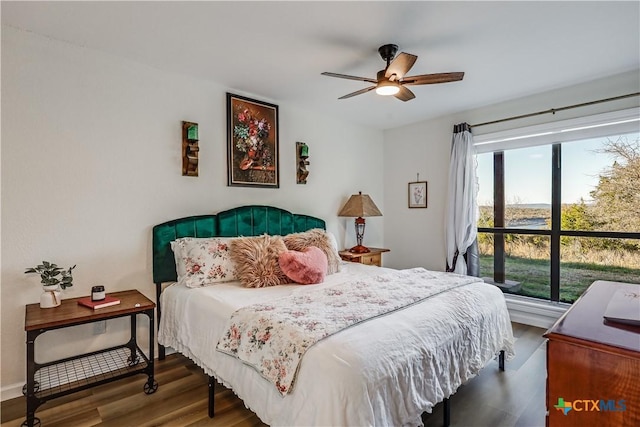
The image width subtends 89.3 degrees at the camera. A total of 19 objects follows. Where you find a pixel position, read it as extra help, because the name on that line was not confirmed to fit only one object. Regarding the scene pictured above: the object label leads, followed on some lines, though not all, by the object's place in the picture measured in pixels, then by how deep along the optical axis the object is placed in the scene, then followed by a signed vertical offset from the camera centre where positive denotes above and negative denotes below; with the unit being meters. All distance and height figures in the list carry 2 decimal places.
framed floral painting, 3.27 +0.71
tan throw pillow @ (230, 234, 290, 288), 2.52 -0.42
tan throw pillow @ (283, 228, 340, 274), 2.95 -0.31
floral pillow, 2.52 -0.42
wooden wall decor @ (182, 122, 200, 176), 2.94 +0.57
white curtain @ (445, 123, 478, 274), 3.92 +0.12
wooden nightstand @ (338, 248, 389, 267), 3.97 -0.59
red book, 2.16 -0.64
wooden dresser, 0.96 -0.51
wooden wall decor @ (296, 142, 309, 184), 3.85 +0.58
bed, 1.36 -0.71
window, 3.11 +0.04
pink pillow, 2.58 -0.47
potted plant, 2.15 -0.49
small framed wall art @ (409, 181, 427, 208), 4.49 +0.22
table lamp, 4.12 -0.02
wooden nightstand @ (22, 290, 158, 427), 1.86 -1.09
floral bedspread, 1.51 -0.58
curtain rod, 2.99 +1.03
